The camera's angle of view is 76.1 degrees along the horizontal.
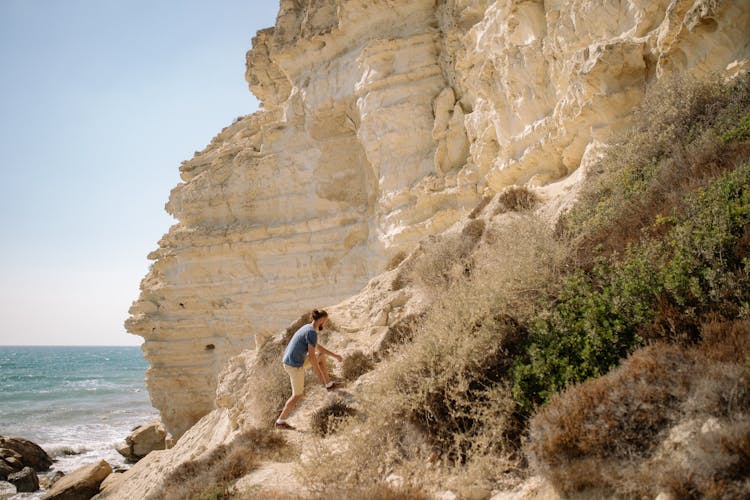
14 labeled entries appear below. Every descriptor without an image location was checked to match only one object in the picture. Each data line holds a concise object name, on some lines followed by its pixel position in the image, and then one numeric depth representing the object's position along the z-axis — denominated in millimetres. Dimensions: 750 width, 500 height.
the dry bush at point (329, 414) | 5395
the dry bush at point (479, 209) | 10170
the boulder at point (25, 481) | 13508
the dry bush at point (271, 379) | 6691
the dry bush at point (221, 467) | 5059
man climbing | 6086
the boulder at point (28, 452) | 15633
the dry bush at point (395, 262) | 10820
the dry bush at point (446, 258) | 7129
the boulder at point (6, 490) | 13016
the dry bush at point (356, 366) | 6484
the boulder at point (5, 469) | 14227
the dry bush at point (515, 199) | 8531
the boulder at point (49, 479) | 14027
